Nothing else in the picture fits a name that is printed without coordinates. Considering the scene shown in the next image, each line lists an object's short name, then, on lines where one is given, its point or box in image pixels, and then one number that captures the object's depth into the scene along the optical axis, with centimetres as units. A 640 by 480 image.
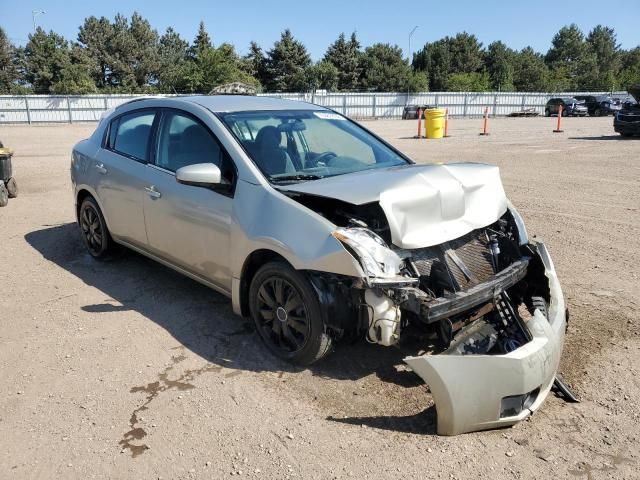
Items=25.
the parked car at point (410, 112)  4316
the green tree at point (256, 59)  6994
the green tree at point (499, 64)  7285
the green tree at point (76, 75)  5097
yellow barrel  2320
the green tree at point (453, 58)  7962
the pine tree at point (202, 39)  7278
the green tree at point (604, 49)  9488
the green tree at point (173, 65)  4953
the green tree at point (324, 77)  6269
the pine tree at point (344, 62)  6962
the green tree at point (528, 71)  7531
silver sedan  306
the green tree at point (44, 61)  6238
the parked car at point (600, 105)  4027
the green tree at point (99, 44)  7000
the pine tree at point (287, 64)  6775
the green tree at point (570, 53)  8888
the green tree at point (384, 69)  6894
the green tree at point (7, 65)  6391
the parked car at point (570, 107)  4088
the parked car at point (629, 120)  1952
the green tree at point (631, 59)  9060
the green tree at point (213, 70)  4726
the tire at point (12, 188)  959
